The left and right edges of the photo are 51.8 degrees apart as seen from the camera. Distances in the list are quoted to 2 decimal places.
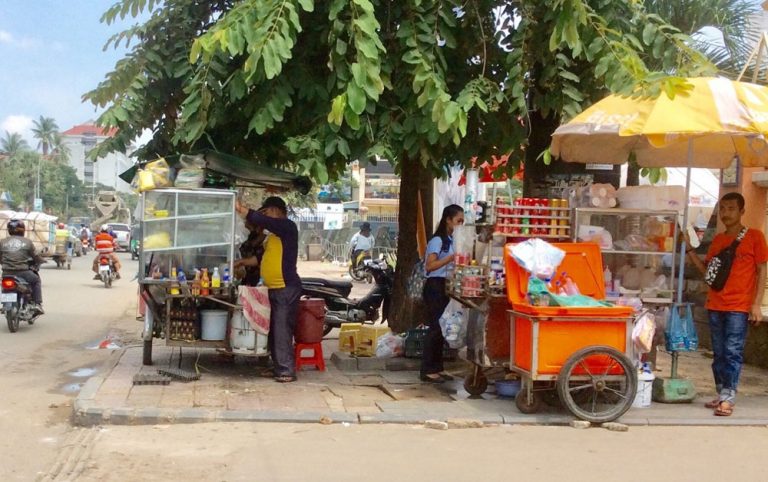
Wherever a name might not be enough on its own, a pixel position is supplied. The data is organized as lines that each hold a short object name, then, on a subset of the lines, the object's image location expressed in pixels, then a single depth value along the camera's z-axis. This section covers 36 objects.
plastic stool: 8.75
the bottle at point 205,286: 8.05
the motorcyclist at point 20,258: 12.43
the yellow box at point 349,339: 9.63
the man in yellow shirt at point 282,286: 8.09
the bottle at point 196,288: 8.02
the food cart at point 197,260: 8.05
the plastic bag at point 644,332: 7.02
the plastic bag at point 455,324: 8.12
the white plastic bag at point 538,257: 6.86
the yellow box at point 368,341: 9.52
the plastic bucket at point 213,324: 8.25
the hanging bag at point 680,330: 7.33
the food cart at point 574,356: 6.64
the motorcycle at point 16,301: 12.18
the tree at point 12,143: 103.49
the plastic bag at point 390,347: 9.35
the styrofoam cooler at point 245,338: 8.16
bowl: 7.56
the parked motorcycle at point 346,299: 12.39
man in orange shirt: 7.07
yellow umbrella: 6.58
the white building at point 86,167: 125.75
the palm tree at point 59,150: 101.44
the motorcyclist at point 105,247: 20.79
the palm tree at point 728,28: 13.15
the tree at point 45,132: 111.75
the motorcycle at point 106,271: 21.41
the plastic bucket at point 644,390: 7.25
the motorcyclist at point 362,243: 23.71
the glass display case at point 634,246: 7.48
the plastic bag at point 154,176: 7.84
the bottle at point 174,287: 8.02
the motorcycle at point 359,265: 22.98
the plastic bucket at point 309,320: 8.53
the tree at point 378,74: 7.25
